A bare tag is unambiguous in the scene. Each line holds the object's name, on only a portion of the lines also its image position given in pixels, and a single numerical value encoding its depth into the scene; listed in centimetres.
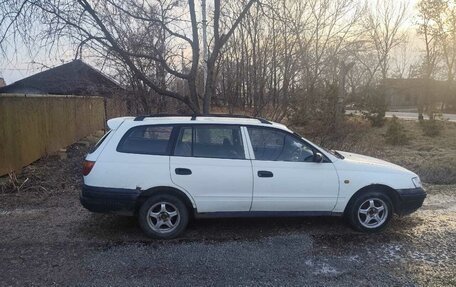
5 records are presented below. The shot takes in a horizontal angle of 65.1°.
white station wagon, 465
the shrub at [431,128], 1845
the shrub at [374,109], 2286
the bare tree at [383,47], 3881
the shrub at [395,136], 1653
